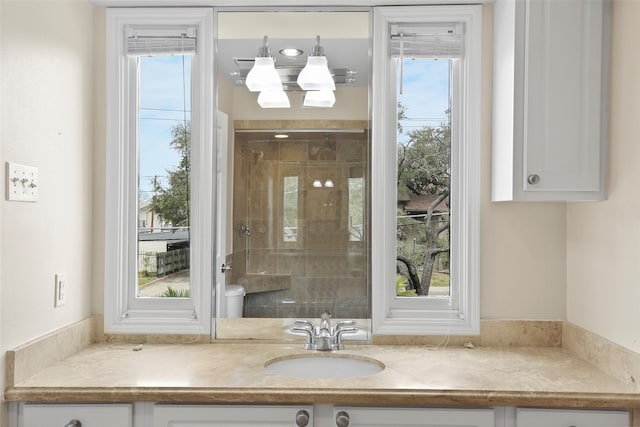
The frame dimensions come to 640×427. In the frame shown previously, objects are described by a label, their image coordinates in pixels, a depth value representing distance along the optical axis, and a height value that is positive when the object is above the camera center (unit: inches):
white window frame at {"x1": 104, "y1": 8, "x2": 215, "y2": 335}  85.5 +3.4
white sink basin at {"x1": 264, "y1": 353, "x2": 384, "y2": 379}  77.4 -22.3
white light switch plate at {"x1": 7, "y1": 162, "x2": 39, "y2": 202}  61.9 +3.1
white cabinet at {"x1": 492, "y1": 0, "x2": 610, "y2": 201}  71.4 +15.1
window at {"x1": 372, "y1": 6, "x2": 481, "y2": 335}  84.4 +6.8
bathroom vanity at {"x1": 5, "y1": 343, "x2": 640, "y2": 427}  62.8 -21.8
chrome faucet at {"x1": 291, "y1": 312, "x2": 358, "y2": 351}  81.3 -18.6
